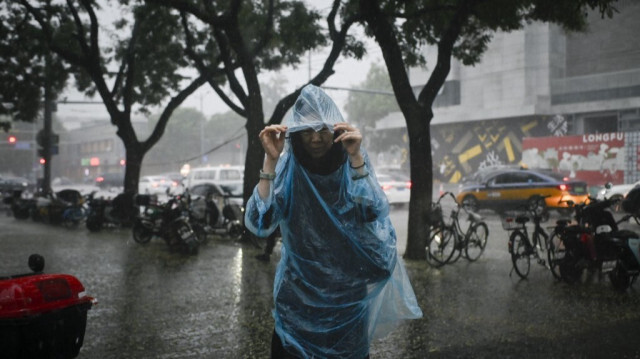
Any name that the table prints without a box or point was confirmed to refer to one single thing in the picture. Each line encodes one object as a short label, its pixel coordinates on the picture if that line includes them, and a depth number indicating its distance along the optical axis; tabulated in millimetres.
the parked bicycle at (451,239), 9805
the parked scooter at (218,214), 13945
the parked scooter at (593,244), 7715
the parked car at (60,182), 57994
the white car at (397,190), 22328
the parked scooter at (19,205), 21750
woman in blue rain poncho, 2869
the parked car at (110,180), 50250
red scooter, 3061
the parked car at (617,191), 17714
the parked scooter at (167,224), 11562
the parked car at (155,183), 38594
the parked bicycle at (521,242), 8656
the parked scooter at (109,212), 16719
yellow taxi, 17500
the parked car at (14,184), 33456
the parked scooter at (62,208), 18234
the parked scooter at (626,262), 7523
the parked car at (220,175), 25016
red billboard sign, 22984
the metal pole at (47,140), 22027
